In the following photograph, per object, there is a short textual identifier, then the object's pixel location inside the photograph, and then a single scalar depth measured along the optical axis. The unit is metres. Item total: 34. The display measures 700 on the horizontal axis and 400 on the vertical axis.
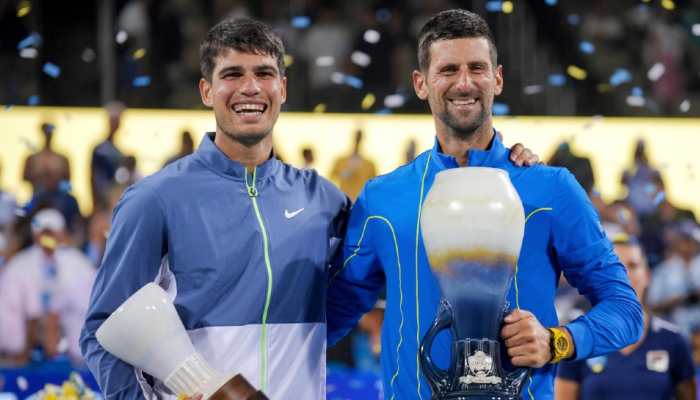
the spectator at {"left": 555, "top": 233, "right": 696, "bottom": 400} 9.84
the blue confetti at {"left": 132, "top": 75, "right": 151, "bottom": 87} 17.87
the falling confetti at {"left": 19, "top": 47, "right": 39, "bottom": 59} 17.72
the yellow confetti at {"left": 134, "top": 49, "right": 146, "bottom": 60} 17.94
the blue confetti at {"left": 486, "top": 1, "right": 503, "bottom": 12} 17.78
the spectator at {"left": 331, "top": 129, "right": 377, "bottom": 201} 16.67
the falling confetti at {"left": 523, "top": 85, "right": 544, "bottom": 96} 17.75
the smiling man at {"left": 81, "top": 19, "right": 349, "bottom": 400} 5.82
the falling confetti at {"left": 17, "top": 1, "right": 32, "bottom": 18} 17.78
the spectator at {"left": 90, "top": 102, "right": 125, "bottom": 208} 16.16
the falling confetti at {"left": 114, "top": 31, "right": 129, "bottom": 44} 17.70
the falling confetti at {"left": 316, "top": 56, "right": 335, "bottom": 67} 18.12
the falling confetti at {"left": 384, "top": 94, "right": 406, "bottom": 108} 18.09
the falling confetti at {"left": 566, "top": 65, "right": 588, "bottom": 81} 18.44
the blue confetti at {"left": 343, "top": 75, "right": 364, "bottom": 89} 18.06
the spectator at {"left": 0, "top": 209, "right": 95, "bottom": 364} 14.55
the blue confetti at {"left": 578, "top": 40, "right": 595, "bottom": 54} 18.62
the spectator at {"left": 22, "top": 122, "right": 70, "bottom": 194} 16.14
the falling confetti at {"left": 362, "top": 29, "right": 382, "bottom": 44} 18.16
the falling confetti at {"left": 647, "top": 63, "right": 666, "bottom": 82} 18.44
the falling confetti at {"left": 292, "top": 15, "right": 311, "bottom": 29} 18.25
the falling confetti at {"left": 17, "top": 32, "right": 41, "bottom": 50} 17.77
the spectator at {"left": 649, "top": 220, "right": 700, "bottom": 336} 15.76
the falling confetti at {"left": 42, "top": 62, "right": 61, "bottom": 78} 17.84
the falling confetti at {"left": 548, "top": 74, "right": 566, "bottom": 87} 18.09
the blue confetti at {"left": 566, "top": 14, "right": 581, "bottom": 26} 18.67
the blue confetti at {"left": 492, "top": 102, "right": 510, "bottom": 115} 16.97
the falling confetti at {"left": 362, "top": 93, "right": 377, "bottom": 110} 18.09
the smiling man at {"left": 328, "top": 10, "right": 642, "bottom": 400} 5.72
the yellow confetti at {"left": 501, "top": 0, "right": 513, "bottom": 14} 17.75
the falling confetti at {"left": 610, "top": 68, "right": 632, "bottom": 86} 18.59
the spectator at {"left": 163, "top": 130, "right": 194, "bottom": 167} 16.09
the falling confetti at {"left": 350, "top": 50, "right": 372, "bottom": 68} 18.12
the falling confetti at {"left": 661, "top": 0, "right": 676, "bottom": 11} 18.62
